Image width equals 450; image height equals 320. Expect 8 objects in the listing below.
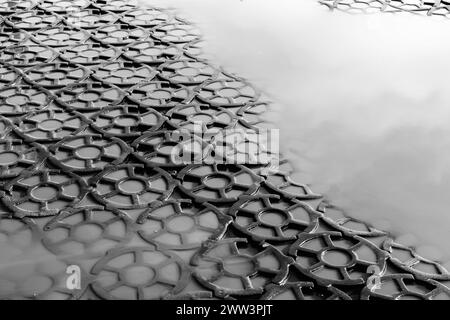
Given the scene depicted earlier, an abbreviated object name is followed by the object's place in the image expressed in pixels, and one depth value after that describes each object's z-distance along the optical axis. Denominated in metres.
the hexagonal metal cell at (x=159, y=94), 1.69
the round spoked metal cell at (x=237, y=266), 1.44
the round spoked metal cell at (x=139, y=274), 1.43
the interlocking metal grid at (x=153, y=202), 1.44
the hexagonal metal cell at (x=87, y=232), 1.47
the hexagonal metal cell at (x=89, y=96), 1.69
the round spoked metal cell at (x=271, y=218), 1.49
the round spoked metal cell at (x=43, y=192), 1.52
